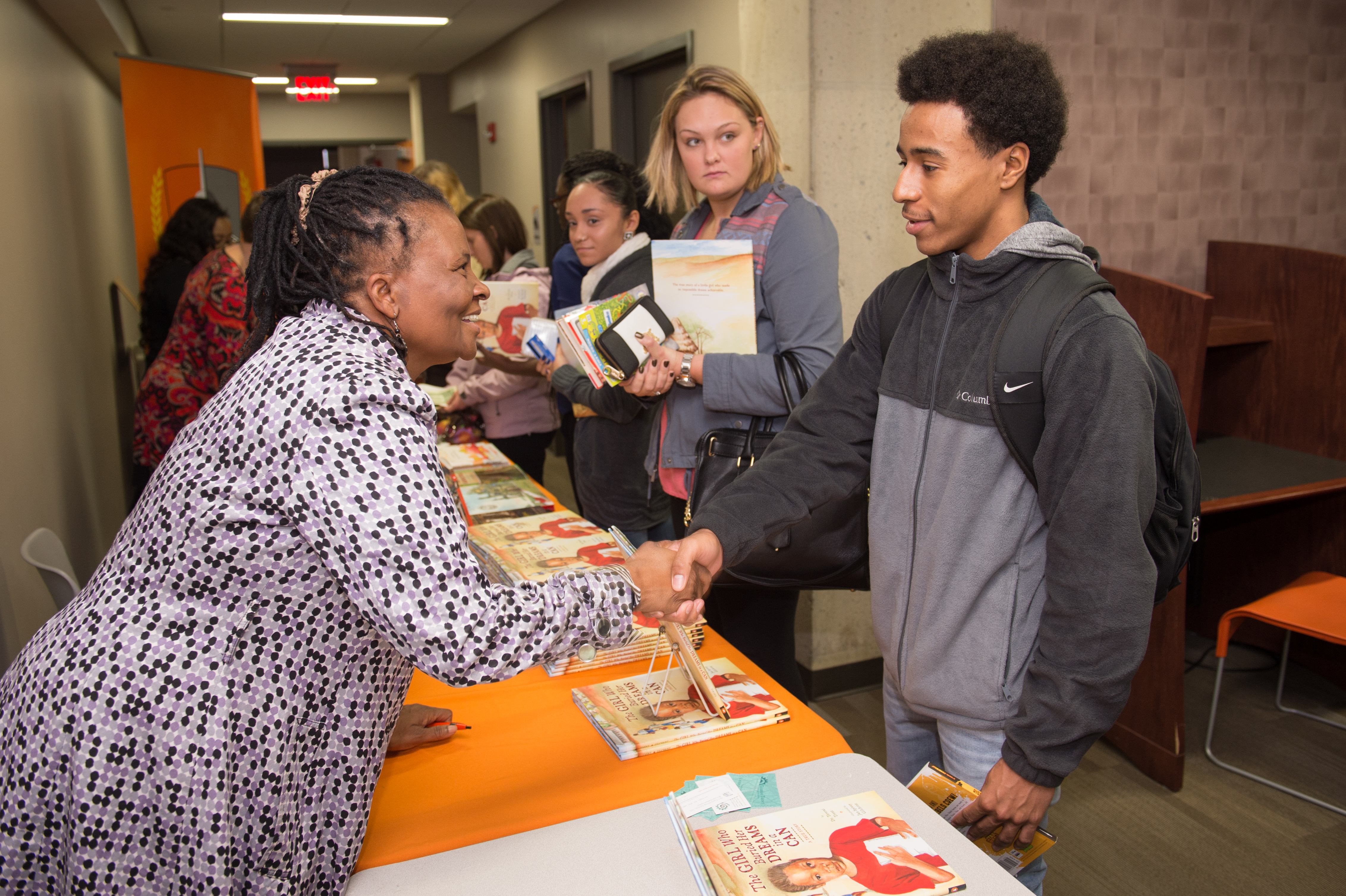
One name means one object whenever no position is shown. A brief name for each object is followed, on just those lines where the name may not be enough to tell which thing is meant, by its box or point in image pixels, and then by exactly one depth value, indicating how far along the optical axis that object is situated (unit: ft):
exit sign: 35.40
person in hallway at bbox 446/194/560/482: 11.65
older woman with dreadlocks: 3.33
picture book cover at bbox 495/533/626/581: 6.57
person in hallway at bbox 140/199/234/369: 16.30
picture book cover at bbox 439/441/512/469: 10.30
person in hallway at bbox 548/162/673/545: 8.87
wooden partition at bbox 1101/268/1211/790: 8.66
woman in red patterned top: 12.25
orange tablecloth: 4.16
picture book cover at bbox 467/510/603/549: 7.35
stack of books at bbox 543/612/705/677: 5.59
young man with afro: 3.91
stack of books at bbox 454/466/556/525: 8.32
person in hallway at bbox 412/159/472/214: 15.79
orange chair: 8.41
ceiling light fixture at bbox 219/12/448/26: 25.96
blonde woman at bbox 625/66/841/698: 7.14
